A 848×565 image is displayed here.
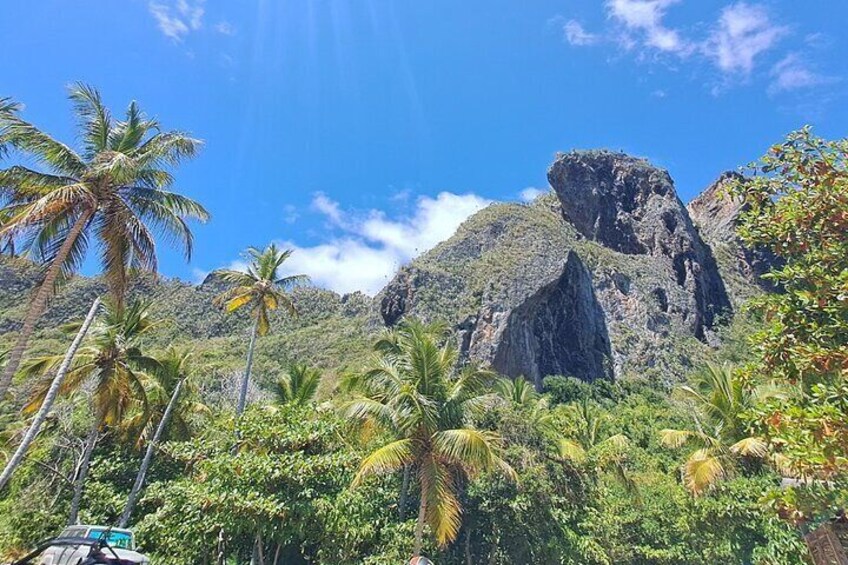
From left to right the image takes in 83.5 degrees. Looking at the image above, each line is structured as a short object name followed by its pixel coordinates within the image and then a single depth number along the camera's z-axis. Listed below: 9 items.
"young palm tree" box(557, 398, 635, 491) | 17.00
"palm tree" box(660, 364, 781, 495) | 14.45
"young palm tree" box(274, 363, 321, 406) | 20.41
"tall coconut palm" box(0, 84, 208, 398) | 10.60
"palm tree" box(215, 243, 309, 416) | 20.94
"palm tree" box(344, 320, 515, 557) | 11.17
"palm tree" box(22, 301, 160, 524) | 14.41
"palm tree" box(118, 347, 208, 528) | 17.38
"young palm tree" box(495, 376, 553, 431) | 18.09
